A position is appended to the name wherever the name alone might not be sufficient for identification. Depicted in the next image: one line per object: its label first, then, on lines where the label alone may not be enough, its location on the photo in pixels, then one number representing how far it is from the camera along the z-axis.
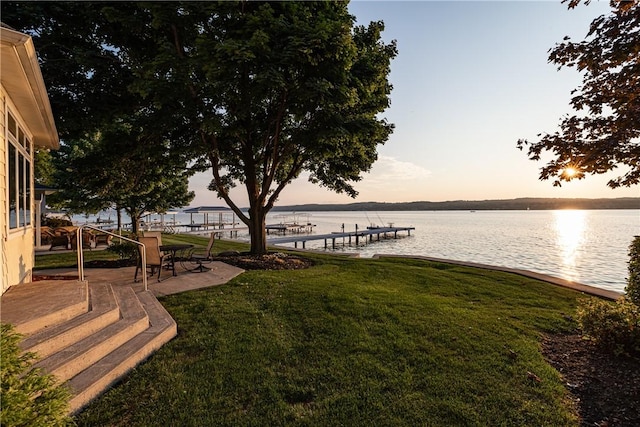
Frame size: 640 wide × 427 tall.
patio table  8.45
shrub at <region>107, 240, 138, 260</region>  10.62
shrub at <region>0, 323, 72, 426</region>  1.91
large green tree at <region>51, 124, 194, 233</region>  11.30
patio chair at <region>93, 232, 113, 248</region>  16.81
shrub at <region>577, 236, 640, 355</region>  4.71
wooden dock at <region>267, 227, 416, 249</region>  29.12
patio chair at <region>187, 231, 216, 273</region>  9.22
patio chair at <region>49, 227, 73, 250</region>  15.33
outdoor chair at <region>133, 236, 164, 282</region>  7.73
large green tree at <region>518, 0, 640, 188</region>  4.09
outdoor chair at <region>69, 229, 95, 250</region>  14.98
